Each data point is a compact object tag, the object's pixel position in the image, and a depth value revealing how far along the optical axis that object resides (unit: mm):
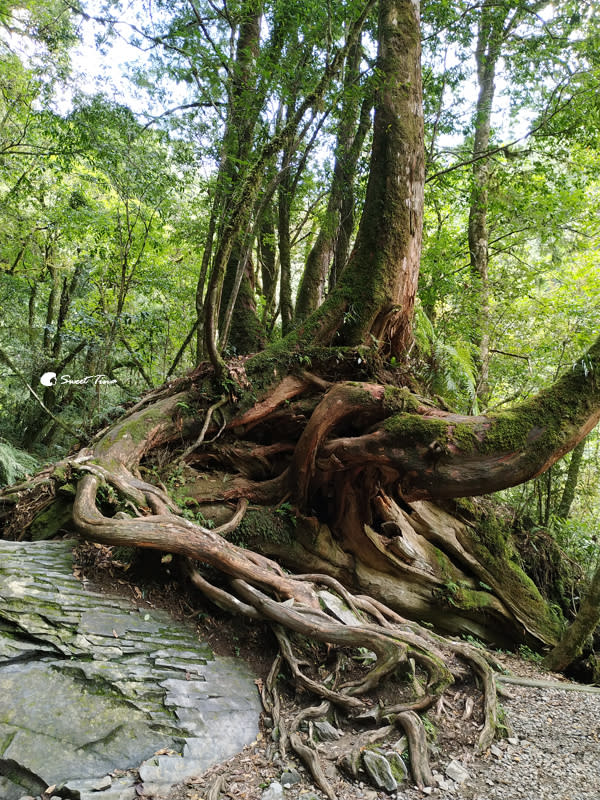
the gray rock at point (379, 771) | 2641
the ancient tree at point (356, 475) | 3834
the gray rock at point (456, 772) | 2760
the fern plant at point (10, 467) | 6422
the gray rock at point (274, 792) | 2552
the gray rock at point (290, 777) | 2682
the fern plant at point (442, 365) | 6945
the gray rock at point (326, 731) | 3059
